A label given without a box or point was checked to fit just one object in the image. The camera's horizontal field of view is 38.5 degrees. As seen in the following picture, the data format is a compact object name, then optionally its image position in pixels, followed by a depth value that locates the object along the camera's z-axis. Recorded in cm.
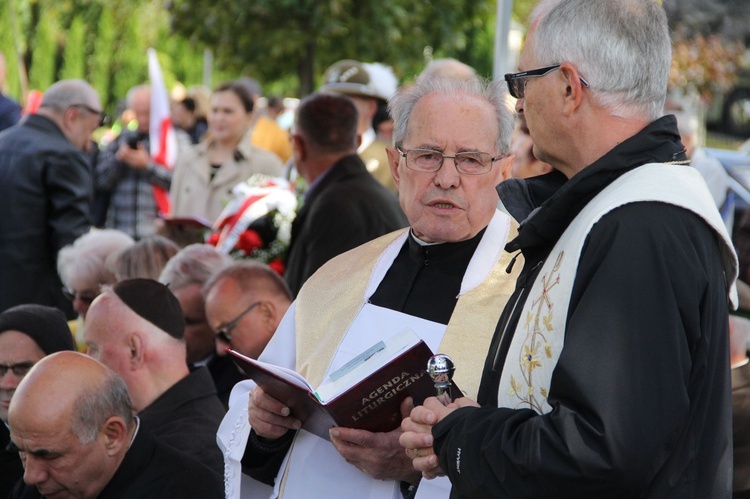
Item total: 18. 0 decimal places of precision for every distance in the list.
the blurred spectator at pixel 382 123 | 815
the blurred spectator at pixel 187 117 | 1245
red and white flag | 862
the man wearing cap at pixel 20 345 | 460
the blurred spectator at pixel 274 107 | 1486
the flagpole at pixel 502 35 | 632
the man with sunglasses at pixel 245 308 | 468
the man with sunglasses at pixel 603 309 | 188
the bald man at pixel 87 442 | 351
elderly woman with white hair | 570
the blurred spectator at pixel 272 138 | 1063
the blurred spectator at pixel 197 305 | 515
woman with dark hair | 784
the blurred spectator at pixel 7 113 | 890
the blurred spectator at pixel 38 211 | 664
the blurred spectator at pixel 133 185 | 889
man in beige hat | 762
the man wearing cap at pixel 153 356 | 418
